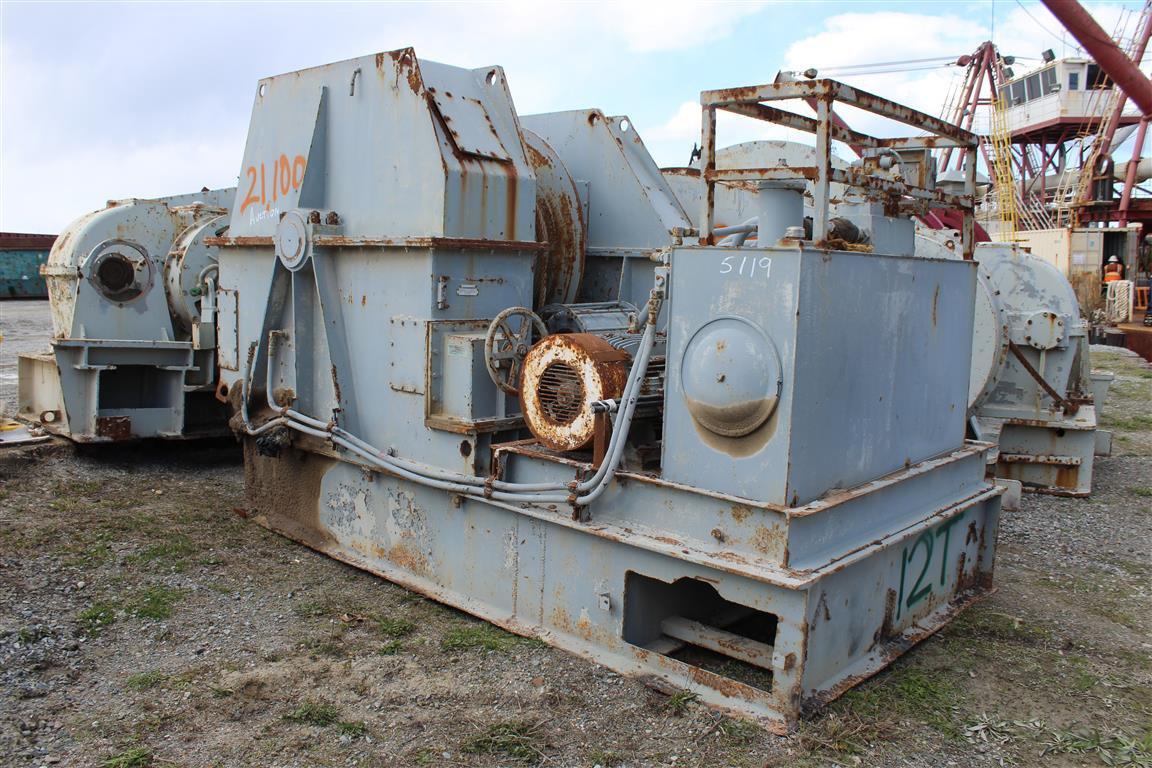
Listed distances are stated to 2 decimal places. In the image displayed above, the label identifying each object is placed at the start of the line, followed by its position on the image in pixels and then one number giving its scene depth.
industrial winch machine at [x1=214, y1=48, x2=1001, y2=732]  3.42
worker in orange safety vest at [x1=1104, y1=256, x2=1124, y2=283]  20.52
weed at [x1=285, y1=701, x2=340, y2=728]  3.38
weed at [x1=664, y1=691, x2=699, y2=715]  3.43
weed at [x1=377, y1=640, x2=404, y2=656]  3.94
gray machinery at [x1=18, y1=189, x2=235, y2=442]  6.82
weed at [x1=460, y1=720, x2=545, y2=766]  3.15
